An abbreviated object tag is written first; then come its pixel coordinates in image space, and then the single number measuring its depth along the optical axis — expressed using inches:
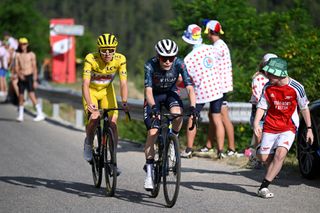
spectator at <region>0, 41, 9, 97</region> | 1030.5
